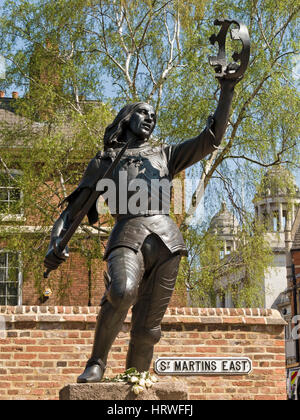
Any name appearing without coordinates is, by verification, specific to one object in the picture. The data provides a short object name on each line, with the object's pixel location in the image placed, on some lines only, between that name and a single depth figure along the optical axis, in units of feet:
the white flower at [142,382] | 14.96
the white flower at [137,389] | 14.74
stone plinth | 14.66
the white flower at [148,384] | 14.97
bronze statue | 15.43
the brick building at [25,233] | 56.29
